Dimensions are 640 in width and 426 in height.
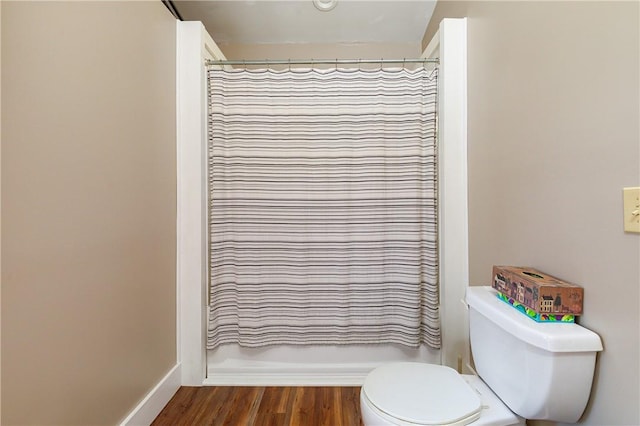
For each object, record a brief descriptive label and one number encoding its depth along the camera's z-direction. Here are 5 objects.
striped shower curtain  1.74
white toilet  0.82
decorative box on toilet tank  0.87
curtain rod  1.70
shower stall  1.65
